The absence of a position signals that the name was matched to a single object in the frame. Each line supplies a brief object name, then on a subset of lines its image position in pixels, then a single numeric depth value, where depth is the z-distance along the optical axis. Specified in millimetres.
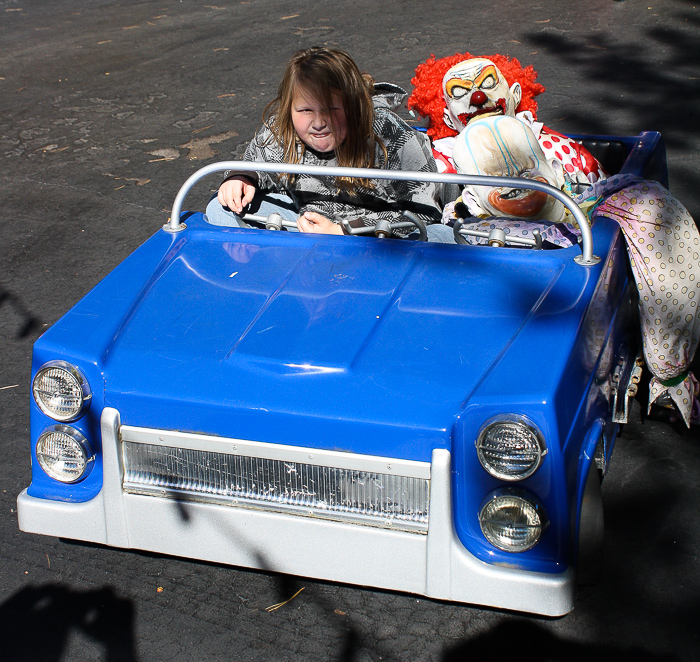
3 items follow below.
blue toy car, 2076
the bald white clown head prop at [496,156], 3248
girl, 3000
